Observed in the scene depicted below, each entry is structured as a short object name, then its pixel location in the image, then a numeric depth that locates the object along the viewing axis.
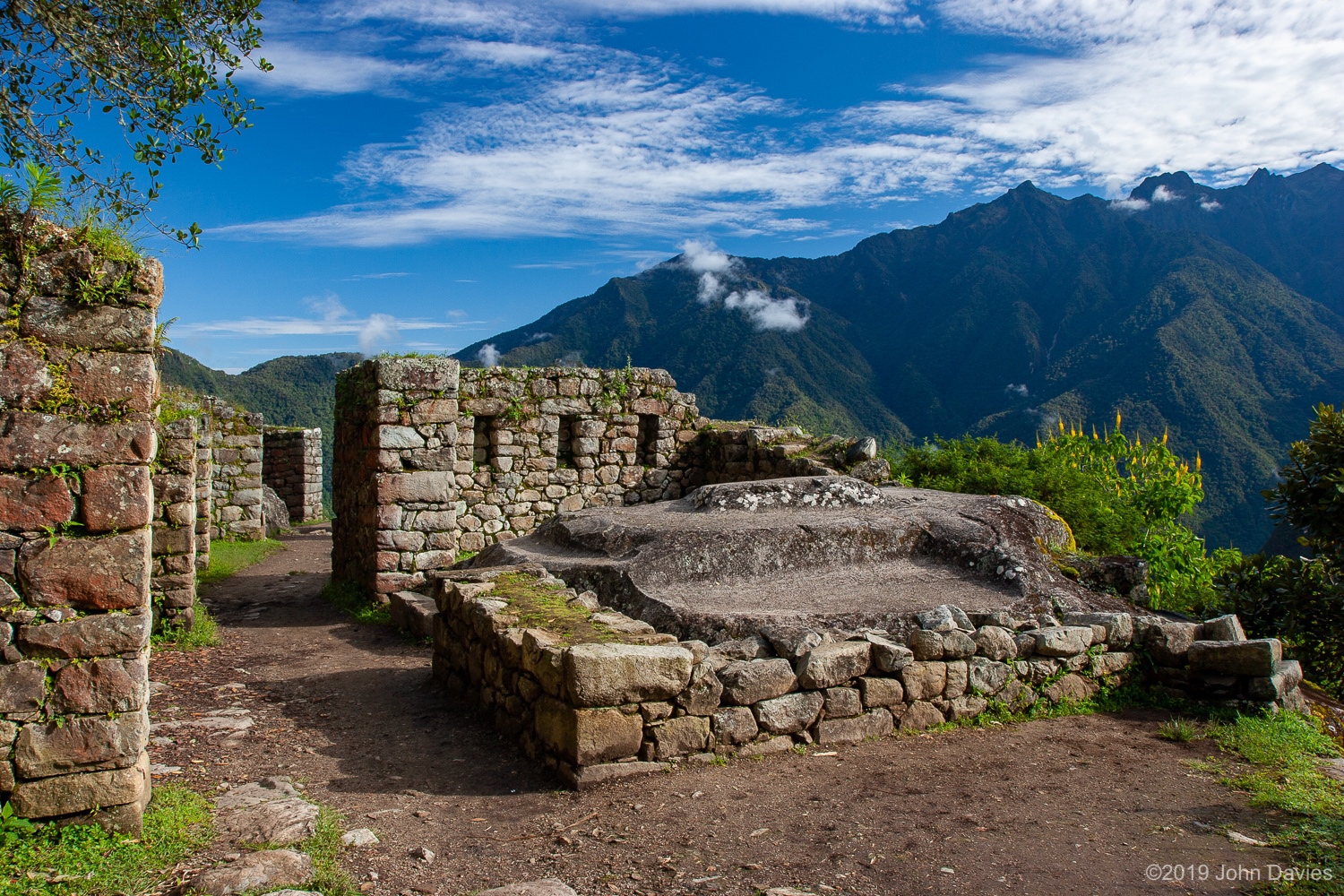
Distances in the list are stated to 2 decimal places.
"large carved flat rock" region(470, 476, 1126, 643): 6.25
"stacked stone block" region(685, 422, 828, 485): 11.27
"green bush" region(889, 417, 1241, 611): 9.06
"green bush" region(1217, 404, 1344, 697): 7.40
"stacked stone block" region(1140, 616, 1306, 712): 5.70
